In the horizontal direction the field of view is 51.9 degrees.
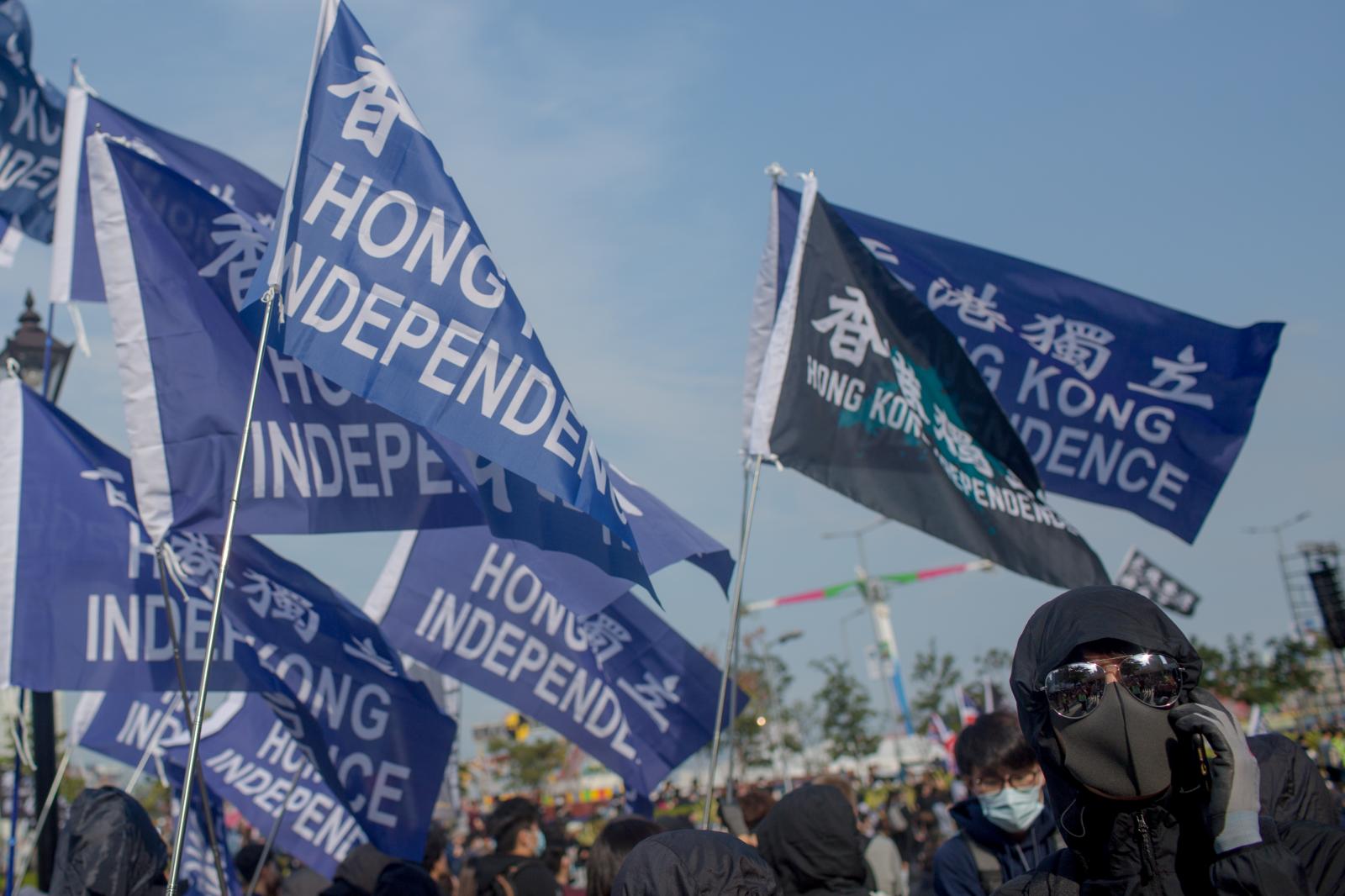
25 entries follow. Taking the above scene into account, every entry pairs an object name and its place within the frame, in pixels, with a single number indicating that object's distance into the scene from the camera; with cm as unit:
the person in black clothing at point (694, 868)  310
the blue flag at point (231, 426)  557
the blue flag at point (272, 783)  871
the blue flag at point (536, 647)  859
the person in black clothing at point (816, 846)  498
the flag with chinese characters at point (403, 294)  488
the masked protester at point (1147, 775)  222
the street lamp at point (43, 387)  840
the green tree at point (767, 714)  5262
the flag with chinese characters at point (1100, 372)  805
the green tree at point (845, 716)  5353
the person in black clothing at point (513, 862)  621
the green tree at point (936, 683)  5434
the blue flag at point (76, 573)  691
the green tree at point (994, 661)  5875
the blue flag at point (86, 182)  667
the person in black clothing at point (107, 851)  487
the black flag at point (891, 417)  697
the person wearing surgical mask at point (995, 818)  454
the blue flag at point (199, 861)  1001
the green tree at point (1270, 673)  4097
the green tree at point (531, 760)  5606
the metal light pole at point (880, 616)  5124
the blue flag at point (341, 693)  675
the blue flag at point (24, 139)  939
